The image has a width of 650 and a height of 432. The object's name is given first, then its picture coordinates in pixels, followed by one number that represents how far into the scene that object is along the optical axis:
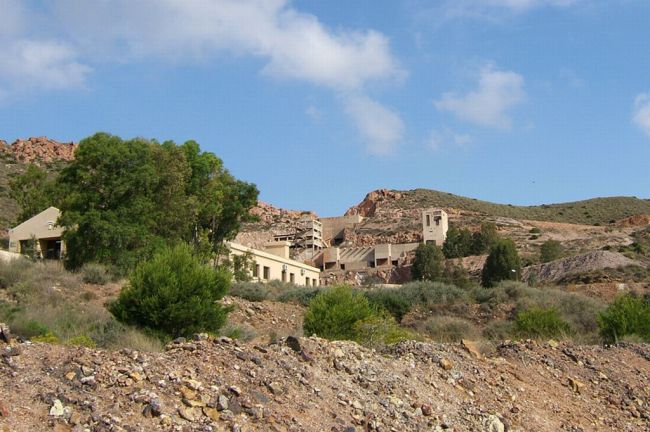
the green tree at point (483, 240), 76.06
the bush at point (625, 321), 20.95
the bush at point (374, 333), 16.88
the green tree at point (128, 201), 32.22
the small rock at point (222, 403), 8.30
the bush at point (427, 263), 66.88
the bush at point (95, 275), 29.55
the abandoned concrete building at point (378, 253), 80.19
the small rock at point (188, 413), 7.90
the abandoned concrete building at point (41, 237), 38.53
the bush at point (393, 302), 34.59
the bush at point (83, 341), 13.50
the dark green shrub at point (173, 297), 16.67
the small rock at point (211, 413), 8.09
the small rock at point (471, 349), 13.92
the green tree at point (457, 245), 76.31
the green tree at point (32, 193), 45.51
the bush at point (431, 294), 35.94
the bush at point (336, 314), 18.02
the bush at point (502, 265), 58.41
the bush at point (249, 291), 32.50
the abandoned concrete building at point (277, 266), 45.28
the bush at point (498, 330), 27.31
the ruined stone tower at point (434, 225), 83.19
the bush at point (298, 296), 33.67
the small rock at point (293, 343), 11.12
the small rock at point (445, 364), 12.45
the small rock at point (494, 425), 10.58
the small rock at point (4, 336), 9.59
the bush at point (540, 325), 22.50
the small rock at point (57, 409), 7.27
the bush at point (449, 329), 26.35
